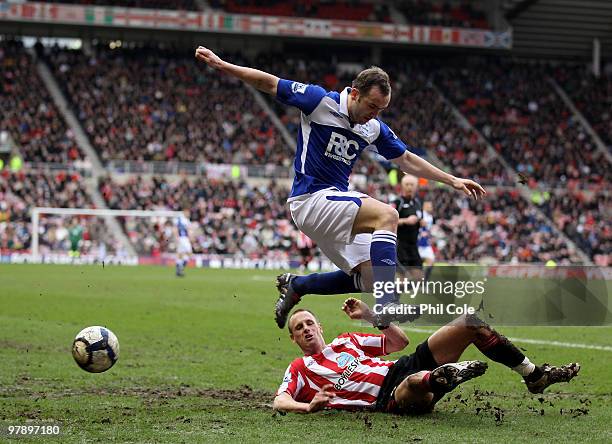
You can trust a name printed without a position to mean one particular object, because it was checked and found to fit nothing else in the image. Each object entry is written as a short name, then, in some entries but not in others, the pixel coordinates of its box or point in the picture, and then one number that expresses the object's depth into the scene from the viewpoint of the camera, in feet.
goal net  221.46
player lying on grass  44.65
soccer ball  48.60
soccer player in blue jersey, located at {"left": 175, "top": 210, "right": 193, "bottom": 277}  178.40
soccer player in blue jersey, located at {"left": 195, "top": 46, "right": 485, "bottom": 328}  47.83
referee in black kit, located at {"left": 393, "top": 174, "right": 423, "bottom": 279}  94.22
